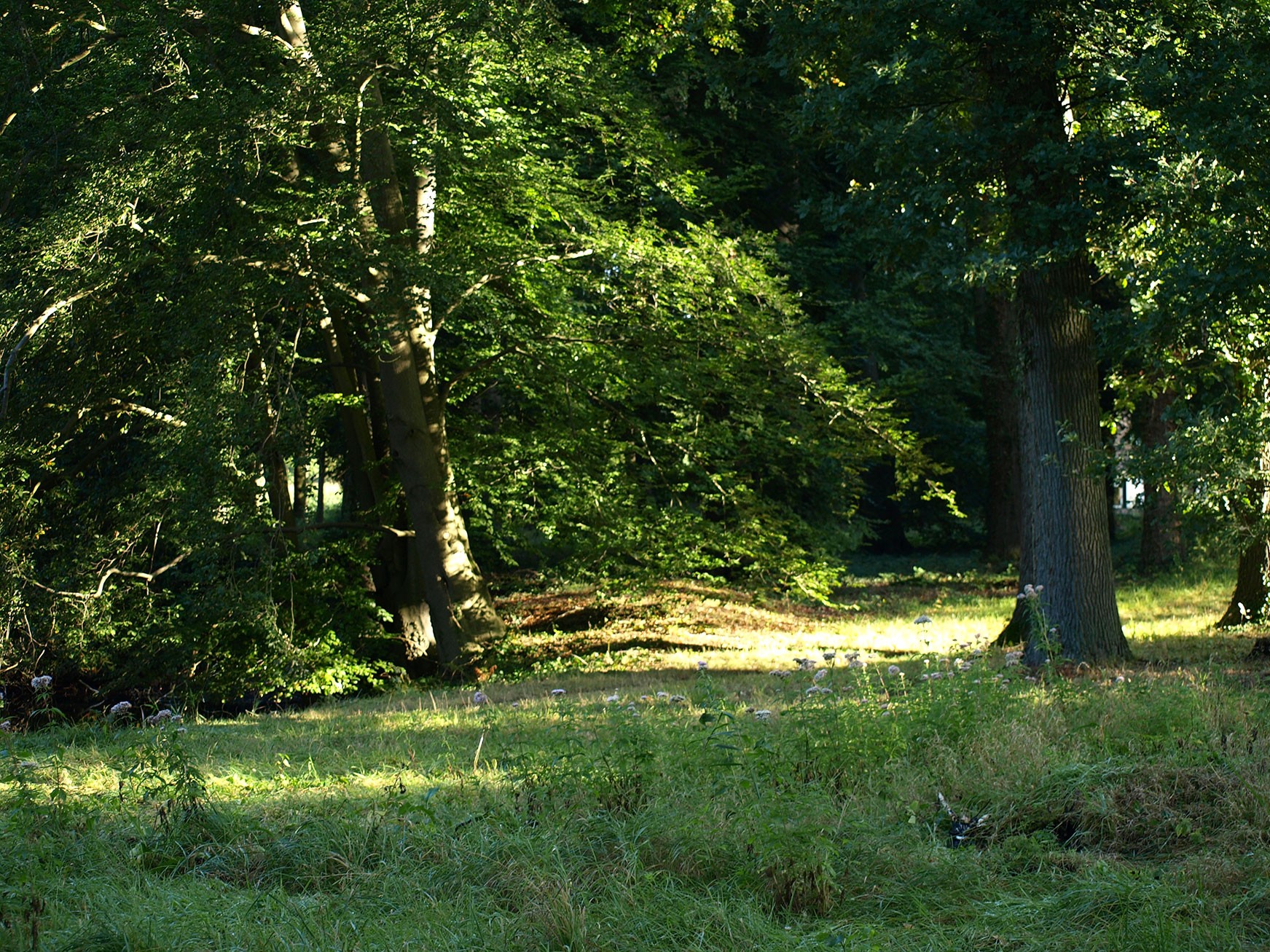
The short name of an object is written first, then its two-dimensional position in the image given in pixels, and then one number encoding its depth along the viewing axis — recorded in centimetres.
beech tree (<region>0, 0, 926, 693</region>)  2167
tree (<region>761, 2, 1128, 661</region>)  1941
